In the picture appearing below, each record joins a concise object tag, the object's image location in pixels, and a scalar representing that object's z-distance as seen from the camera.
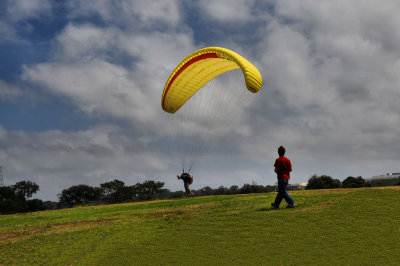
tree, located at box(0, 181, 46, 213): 60.31
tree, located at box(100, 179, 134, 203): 68.03
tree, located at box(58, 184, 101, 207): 70.94
